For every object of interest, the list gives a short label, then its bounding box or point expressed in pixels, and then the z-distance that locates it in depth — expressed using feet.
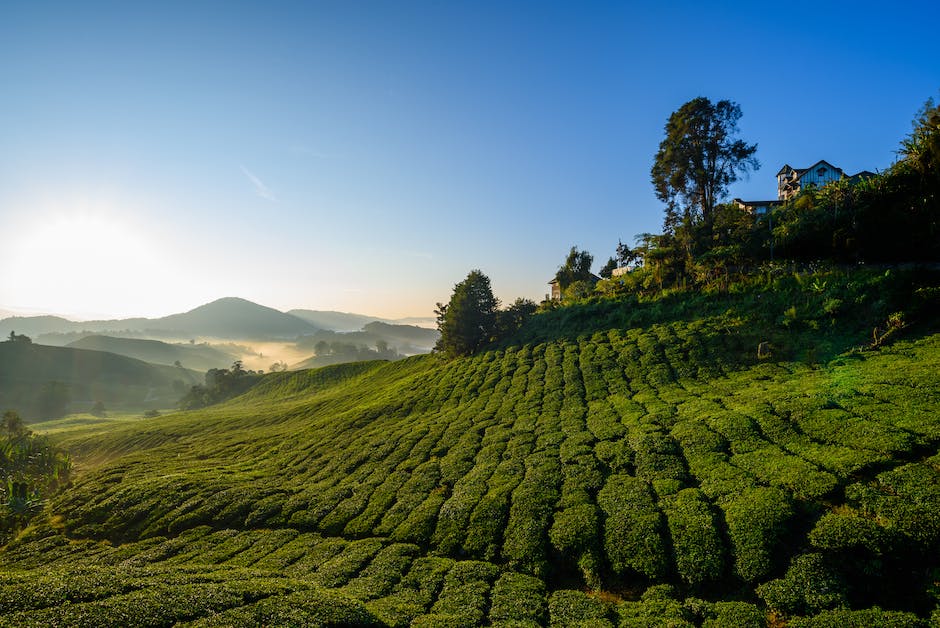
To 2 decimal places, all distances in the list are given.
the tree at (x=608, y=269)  290.15
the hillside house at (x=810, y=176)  240.73
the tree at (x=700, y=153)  172.86
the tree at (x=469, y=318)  202.59
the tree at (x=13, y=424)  236.02
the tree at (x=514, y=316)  207.10
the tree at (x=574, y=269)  282.36
